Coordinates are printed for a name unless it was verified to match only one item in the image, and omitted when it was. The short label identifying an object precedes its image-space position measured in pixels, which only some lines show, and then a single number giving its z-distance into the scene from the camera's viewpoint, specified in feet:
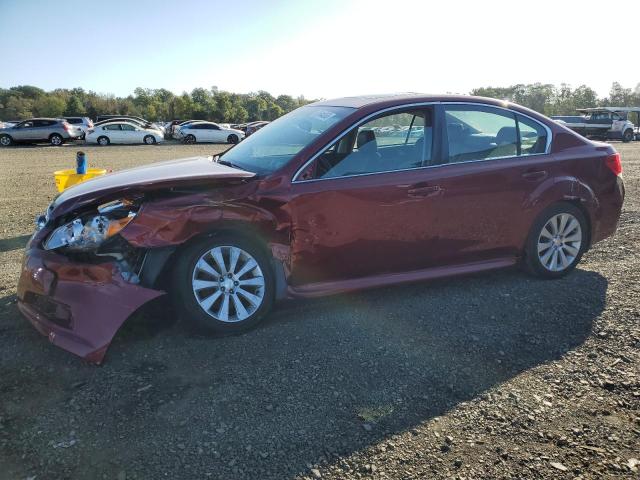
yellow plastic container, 20.59
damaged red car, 11.48
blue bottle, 21.31
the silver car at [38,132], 96.53
